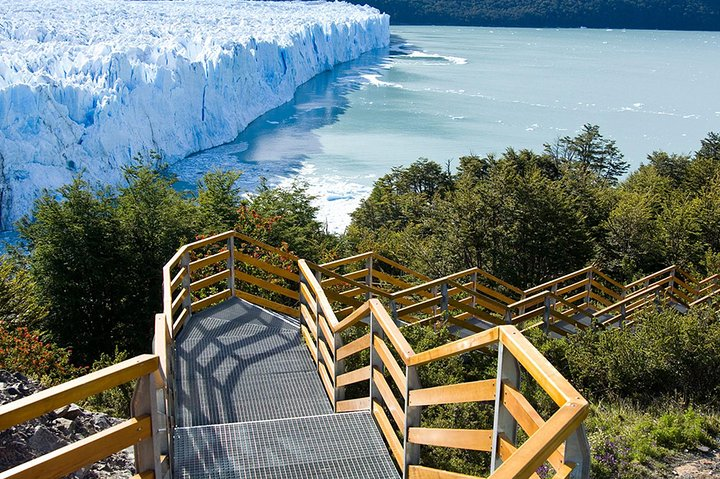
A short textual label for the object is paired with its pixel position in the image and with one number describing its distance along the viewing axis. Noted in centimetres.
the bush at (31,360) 709
